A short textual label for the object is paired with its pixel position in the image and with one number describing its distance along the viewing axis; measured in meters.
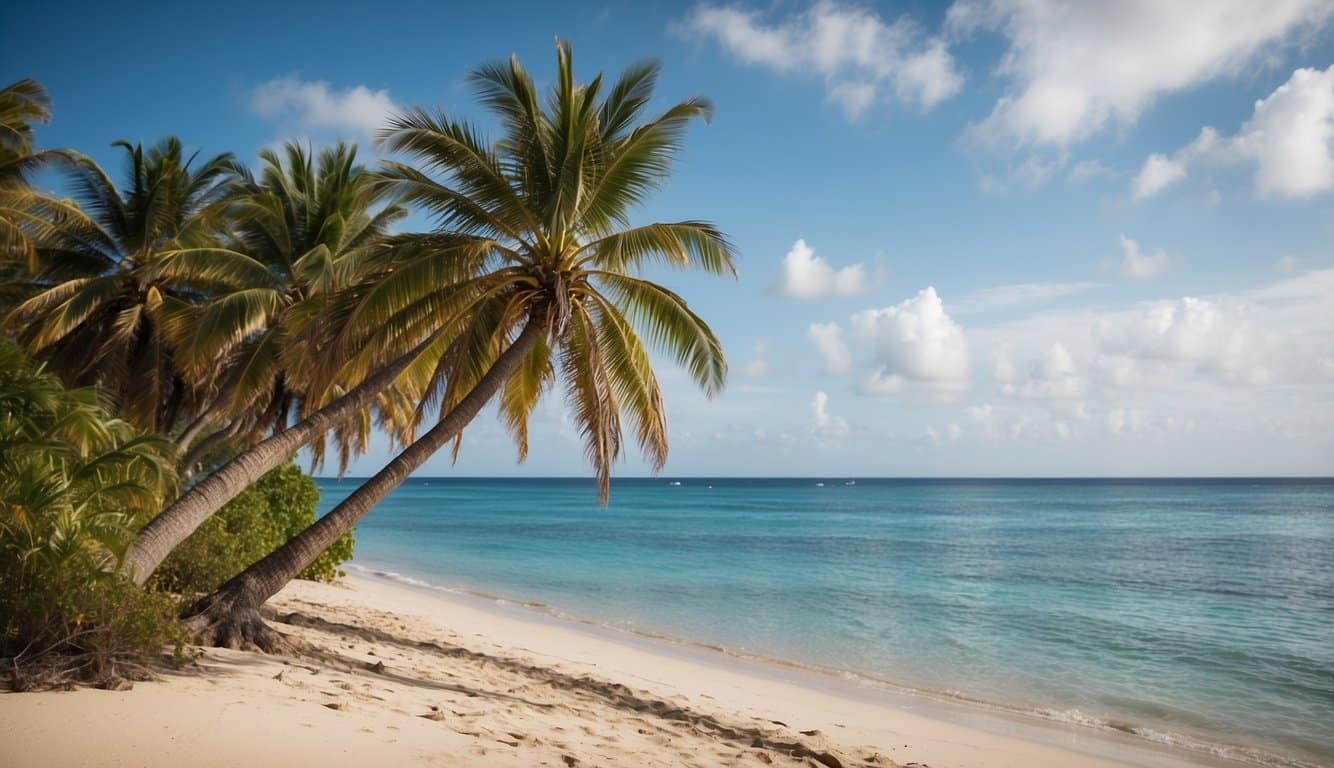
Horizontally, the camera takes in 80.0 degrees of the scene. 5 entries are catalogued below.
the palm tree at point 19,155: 13.02
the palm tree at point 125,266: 14.30
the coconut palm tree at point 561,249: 9.74
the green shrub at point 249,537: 9.83
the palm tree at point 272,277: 11.80
